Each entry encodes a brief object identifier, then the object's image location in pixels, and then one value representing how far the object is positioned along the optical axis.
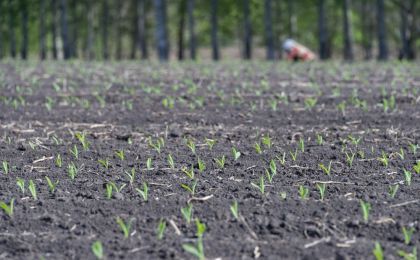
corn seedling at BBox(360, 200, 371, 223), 7.59
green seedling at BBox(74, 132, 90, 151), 12.04
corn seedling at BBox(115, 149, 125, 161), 11.12
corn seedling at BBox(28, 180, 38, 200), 8.64
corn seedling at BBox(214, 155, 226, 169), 10.38
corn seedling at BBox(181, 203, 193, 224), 7.57
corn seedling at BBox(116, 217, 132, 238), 7.20
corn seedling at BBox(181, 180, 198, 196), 8.78
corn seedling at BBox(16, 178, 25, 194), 8.95
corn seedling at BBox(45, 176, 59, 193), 8.97
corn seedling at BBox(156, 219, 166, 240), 7.11
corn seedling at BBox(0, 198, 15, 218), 7.95
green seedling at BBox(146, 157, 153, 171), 10.12
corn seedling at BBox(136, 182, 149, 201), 8.48
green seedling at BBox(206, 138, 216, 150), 11.99
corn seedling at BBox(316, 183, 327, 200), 8.54
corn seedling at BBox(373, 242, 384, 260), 6.15
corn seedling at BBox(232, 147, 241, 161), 10.89
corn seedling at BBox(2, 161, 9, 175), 10.07
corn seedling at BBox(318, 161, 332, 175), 9.77
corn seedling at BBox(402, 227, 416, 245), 6.92
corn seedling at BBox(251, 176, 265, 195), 8.77
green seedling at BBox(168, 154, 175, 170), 10.34
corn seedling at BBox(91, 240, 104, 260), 6.35
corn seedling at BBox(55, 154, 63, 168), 10.66
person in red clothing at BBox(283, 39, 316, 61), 53.72
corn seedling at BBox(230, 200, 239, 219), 7.59
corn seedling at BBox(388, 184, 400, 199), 8.41
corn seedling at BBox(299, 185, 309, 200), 8.48
